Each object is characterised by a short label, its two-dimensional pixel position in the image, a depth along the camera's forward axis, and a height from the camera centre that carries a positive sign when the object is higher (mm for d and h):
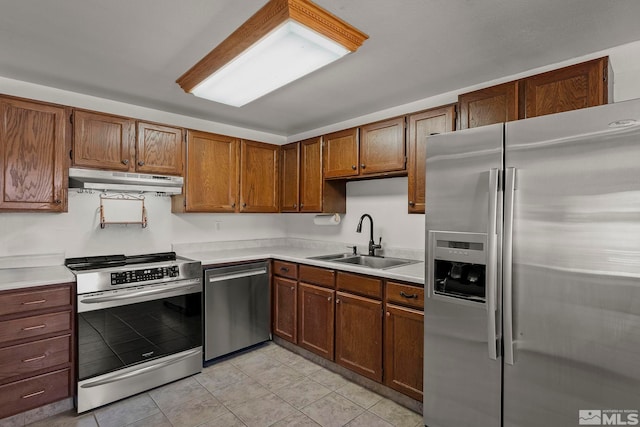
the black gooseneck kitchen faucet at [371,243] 3322 -283
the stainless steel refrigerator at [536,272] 1386 -266
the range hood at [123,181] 2643 +263
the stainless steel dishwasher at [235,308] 3039 -902
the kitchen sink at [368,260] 3137 -442
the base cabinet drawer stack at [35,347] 2127 -894
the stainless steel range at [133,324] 2377 -866
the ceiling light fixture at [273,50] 1633 +917
